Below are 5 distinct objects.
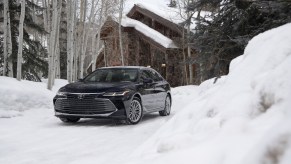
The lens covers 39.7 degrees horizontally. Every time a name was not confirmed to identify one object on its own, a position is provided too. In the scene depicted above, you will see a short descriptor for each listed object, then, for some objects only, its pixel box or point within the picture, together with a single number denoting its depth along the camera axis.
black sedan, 9.80
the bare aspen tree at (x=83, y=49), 27.10
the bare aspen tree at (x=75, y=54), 28.72
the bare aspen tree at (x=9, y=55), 17.14
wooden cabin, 32.31
